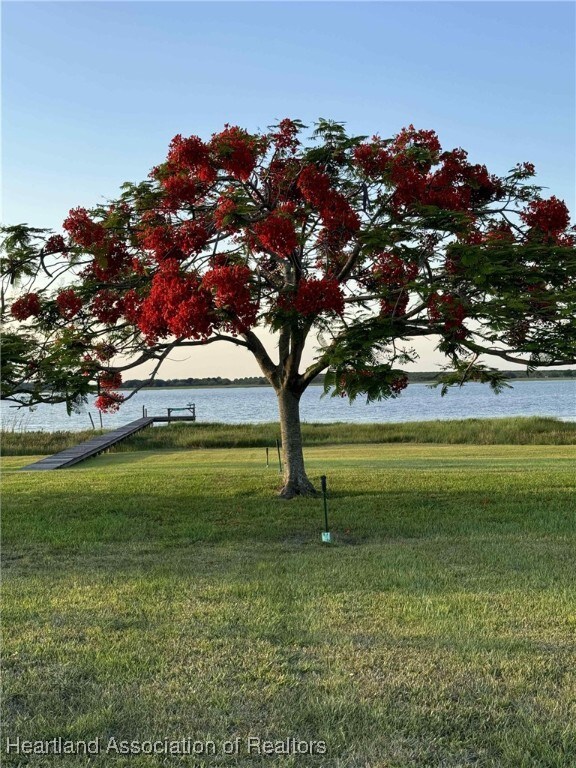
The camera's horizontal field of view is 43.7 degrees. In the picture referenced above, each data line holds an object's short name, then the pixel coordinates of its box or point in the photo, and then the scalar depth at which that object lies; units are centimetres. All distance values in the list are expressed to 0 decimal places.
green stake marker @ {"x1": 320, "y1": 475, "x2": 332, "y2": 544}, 921
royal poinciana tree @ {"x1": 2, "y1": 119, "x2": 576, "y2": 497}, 961
